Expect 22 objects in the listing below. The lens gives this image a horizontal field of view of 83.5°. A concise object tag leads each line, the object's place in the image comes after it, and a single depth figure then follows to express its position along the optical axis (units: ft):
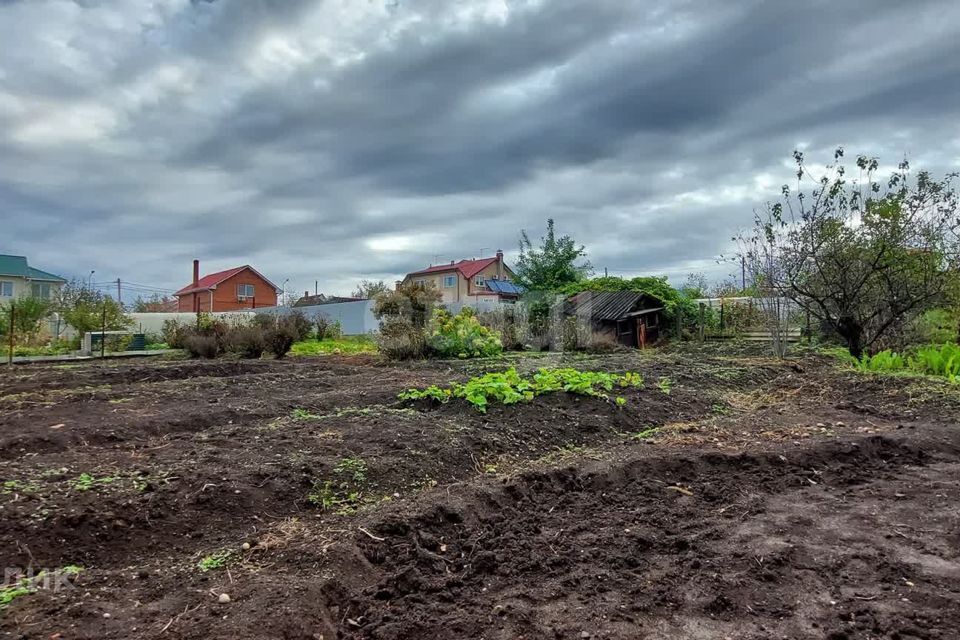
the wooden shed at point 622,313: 47.82
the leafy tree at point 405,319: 37.47
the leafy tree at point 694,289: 60.64
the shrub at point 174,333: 47.35
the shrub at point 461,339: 37.65
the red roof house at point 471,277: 132.77
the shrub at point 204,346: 39.91
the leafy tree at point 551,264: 82.69
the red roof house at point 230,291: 129.70
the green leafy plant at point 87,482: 9.18
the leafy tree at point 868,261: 28.60
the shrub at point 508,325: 45.94
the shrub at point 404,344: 37.22
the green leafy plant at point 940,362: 23.56
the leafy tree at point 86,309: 50.93
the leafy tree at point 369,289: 101.79
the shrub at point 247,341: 39.63
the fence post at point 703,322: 50.74
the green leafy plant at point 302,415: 15.65
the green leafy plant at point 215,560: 7.10
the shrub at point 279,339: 39.81
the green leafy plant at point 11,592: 5.83
